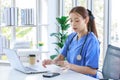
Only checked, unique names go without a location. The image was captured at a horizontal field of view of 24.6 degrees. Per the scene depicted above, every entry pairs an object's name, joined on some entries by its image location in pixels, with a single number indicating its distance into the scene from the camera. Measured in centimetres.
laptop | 258
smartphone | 239
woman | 271
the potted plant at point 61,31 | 456
